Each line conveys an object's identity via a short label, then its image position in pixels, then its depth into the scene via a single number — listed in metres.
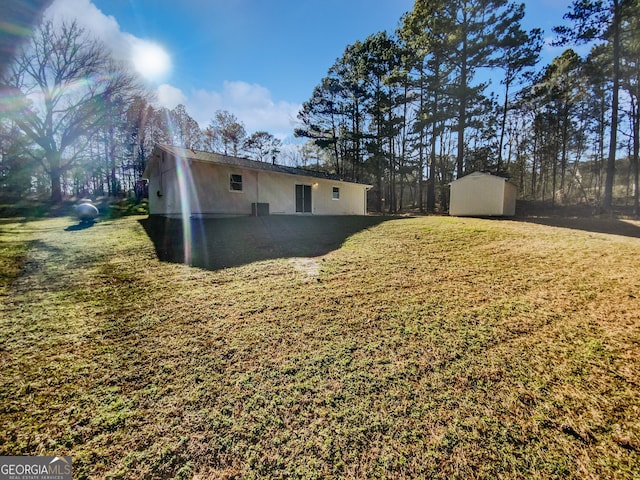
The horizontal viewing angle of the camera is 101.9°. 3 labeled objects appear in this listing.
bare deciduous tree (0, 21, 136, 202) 16.50
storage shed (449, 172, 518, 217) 14.09
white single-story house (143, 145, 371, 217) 10.63
